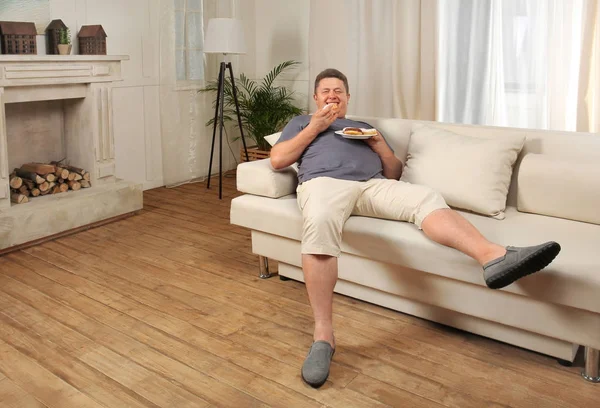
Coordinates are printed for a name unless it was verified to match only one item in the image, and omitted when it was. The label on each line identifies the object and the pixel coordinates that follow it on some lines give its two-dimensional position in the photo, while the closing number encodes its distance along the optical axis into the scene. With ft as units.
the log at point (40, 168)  12.96
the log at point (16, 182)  12.35
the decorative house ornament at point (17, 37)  11.96
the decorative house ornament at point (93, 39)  13.35
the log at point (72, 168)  13.64
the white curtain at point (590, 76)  12.49
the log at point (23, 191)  12.56
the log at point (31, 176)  12.75
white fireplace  11.66
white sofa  6.99
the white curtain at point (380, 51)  15.03
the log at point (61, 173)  13.19
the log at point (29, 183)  12.77
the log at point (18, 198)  12.26
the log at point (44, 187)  12.85
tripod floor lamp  15.38
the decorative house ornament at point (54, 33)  12.83
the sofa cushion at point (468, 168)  8.77
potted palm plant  17.31
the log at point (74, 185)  13.41
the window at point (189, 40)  16.51
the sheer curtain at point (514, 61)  12.95
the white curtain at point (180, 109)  16.20
